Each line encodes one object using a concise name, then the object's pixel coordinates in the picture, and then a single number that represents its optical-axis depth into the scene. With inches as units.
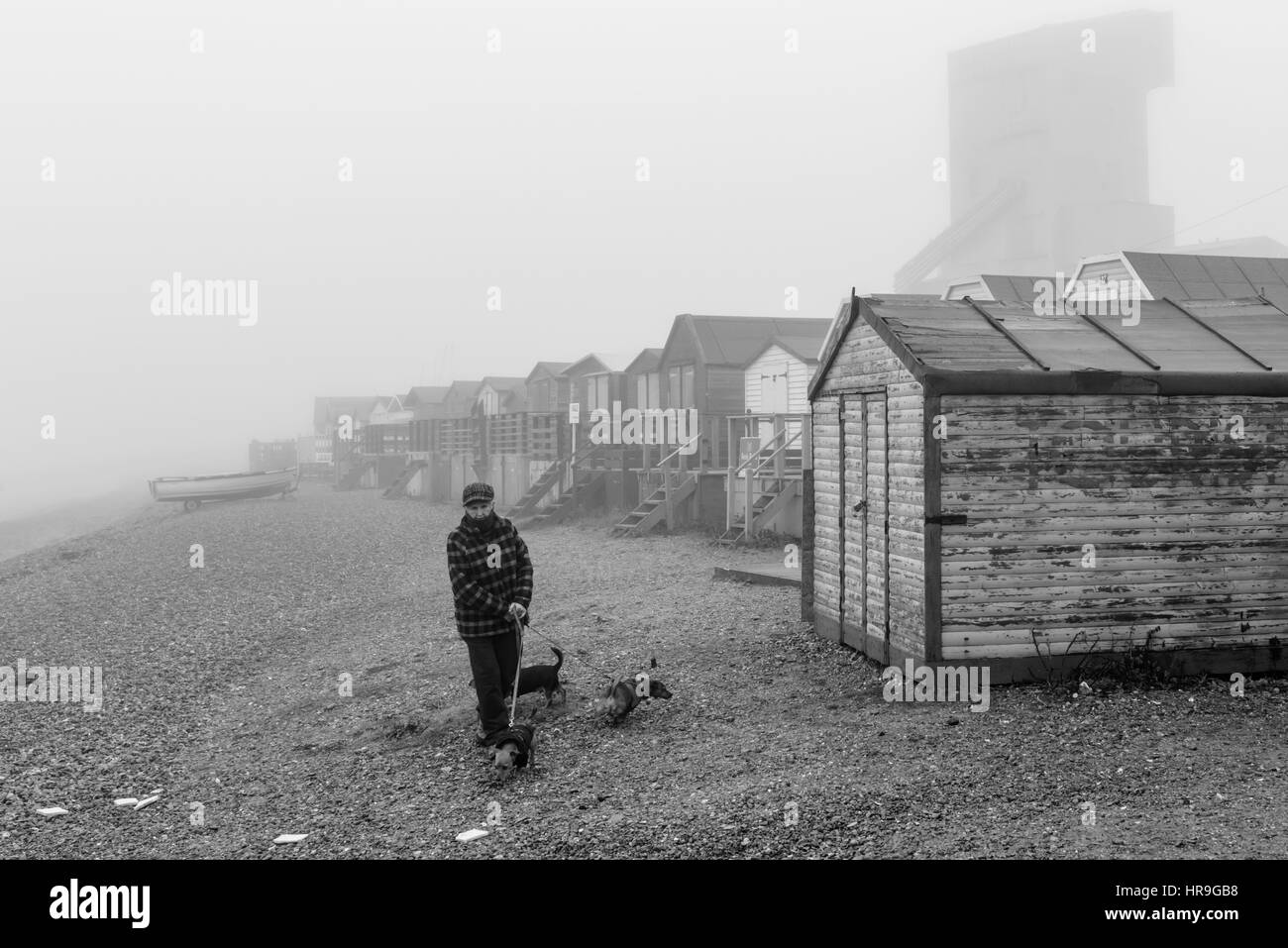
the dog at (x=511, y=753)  312.0
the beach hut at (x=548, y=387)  1712.6
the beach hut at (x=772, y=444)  856.3
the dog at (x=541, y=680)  371.2
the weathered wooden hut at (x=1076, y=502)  365.4
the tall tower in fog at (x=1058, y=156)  2588.6
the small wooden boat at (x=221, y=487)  1669.5
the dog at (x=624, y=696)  361.7
